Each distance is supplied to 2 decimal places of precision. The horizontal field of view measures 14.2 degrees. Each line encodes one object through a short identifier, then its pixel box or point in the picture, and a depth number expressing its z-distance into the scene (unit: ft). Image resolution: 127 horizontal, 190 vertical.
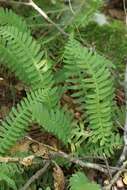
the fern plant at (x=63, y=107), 9.60
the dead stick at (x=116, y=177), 9.14
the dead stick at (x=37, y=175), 9.22
